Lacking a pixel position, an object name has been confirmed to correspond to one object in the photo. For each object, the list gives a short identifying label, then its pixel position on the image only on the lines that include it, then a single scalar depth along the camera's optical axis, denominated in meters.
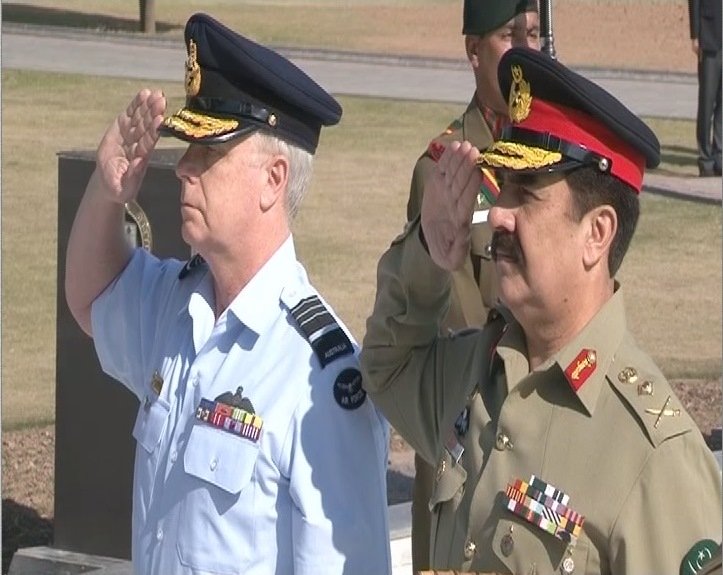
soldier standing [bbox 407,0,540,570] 7.51
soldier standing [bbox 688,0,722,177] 23.70
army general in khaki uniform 4.33
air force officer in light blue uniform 5.11
